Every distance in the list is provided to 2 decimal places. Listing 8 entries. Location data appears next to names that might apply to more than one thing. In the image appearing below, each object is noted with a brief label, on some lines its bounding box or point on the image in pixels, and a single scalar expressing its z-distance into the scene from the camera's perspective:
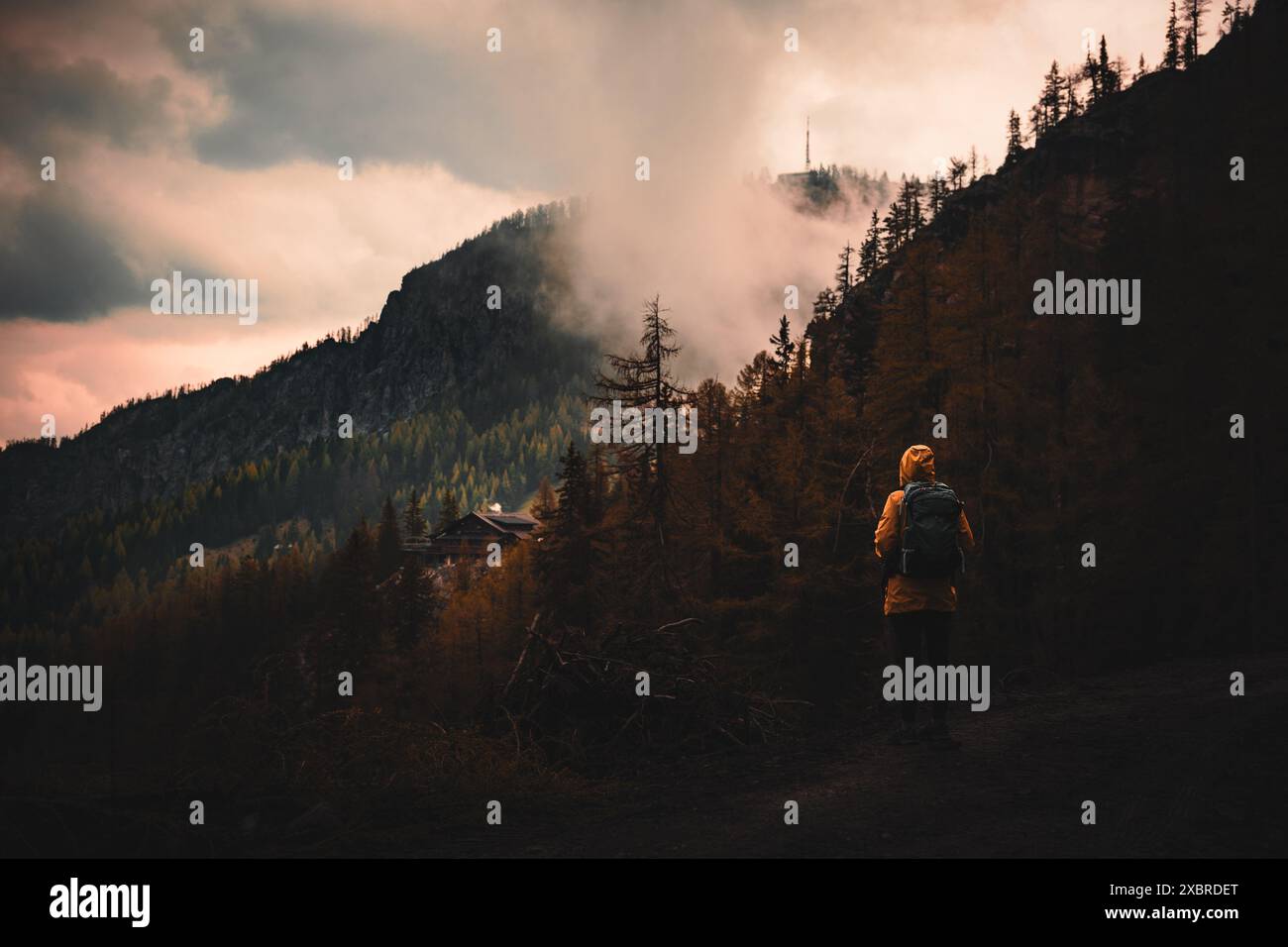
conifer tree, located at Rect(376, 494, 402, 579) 94.50
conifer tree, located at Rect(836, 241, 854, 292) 91.03
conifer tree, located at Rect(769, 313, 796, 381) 38.74
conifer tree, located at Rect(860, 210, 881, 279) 88.12
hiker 7.56
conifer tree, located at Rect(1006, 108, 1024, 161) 102.03
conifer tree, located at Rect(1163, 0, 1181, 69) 92.06
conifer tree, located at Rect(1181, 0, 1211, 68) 91.62
